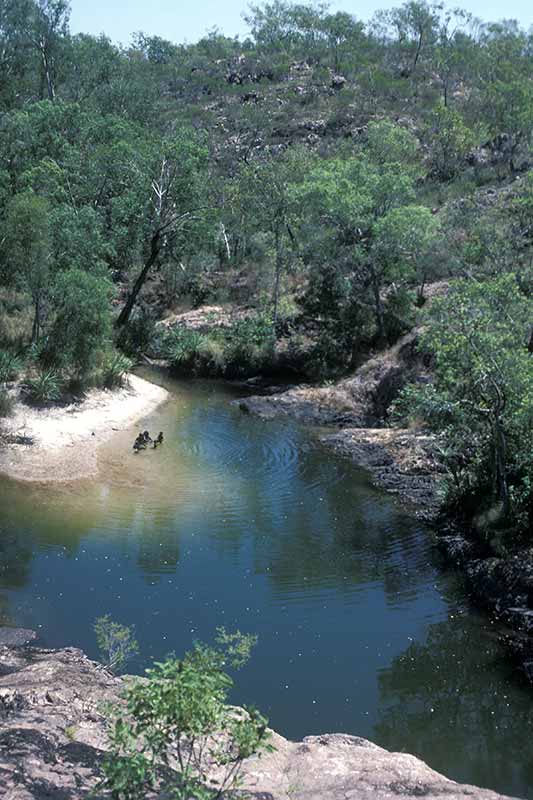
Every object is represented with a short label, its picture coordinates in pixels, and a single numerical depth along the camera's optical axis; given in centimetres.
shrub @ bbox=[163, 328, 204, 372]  3741
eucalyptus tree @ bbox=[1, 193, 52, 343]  2583
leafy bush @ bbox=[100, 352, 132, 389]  2922
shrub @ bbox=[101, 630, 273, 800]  654
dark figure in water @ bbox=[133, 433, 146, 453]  2434
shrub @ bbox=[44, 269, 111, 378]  2709
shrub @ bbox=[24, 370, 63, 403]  2519
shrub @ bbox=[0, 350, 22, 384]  2479
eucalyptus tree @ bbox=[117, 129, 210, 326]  3766
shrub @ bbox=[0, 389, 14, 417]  2356
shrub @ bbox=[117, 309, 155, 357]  3728
